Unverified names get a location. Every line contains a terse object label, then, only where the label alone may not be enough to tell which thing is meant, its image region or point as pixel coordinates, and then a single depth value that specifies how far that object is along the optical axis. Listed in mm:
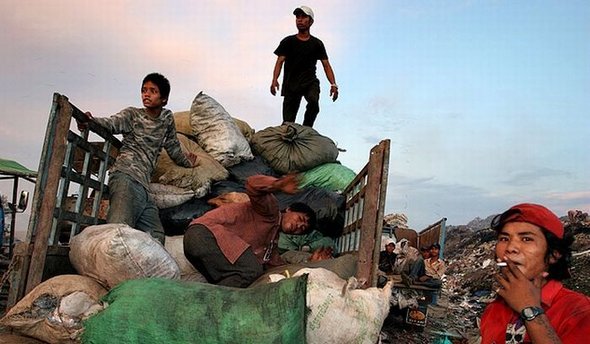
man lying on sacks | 2549
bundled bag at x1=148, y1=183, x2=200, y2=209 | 3555
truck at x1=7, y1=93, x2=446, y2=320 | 2266
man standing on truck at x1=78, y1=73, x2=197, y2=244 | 3029
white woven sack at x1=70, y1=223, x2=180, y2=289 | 2199
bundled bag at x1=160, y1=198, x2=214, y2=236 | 3578
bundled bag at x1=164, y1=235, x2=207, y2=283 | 2816
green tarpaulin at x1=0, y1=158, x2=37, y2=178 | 7926
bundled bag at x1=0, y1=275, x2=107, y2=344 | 2004
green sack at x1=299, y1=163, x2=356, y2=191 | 4199
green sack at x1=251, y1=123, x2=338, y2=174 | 4316
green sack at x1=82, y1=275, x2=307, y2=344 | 1631
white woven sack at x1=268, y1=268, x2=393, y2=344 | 1768
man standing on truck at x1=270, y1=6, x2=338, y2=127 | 5496
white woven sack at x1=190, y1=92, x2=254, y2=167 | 4234
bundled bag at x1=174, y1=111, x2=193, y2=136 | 4504
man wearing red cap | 1406
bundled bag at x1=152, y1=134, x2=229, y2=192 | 3660
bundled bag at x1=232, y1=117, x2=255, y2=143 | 4805
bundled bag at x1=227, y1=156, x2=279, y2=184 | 4152
